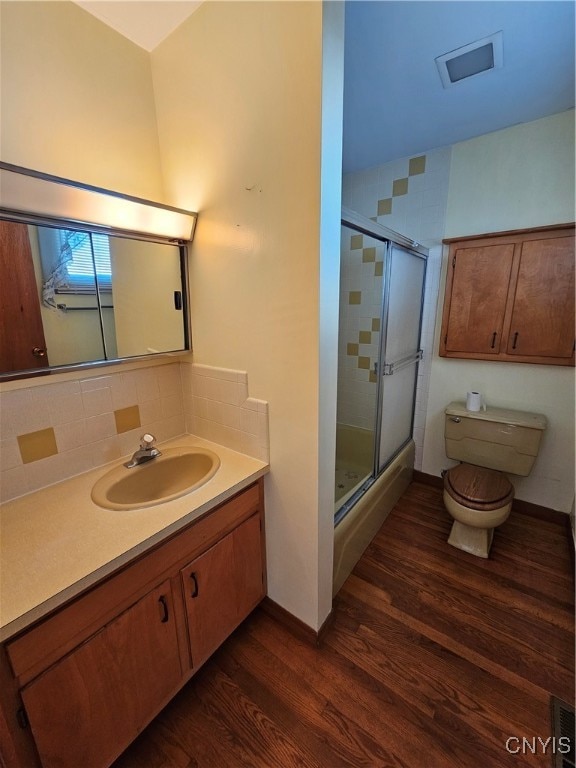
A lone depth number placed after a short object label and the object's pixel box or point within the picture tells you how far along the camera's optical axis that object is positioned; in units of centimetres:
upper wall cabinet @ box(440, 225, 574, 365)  179
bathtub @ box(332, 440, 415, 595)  156
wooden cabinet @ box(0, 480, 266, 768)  74
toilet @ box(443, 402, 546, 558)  176
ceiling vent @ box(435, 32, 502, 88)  123
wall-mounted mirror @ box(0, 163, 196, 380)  99
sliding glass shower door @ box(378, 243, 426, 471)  186
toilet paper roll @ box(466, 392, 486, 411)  206
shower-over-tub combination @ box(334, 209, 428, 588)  180
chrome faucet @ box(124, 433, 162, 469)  130
